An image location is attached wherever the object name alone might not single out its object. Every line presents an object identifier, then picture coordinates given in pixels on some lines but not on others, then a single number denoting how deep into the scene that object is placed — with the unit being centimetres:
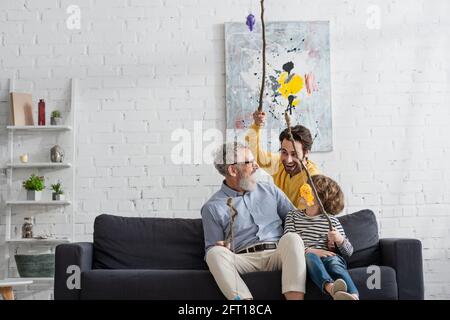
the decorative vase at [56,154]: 454
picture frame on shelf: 453
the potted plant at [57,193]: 452
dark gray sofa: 310
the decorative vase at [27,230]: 450
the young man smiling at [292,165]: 358
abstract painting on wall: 462
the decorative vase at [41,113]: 456
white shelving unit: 451
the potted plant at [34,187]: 450
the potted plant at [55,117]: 457
